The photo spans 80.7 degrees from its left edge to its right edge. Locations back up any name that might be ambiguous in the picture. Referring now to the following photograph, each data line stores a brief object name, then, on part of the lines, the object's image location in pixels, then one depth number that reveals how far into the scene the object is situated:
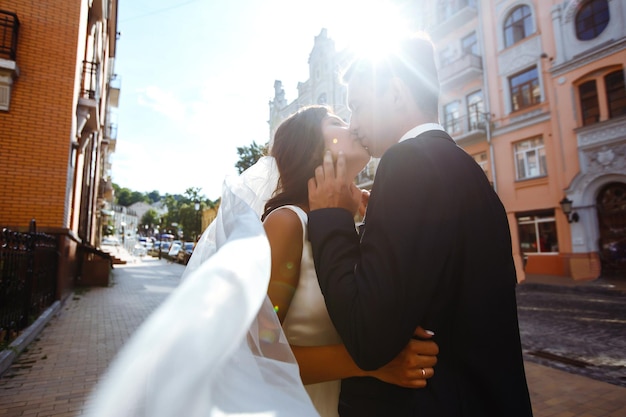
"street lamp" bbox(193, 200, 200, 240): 47.38
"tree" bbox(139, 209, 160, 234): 103.38
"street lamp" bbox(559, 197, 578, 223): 15.53
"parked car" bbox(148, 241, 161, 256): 43.78
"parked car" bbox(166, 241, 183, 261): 34.57
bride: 0.74
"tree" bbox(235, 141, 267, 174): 25.12
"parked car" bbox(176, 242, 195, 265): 29.74
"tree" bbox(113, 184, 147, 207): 133.88
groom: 1.04
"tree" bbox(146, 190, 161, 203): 164.91
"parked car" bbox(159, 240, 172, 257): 41.01
